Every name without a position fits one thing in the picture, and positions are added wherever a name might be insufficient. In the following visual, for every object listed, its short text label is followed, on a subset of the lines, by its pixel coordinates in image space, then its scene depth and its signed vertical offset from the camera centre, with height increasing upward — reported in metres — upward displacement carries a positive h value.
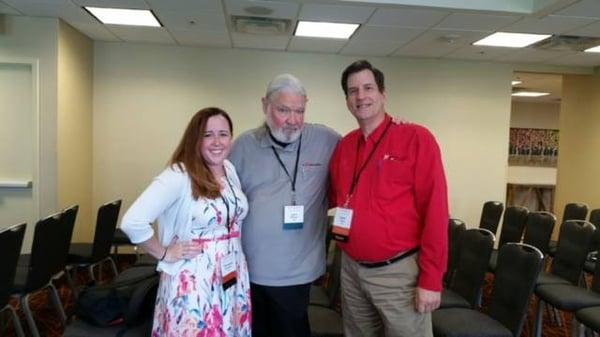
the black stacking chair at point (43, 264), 2.78 -0.84
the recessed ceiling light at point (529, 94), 9.57 +1.16
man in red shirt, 1.71 -0.28
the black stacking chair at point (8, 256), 2.38 -0.68
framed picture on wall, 10.52 +0.02
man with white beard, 1.90 -0.29
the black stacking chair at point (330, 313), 2.30 -0.94
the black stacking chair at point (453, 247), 3.32 -0.75
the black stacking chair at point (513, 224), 4.32 -0.74
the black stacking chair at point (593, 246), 3.79 -0.86
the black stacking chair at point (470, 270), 2.80 -0.79
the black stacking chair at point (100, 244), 3.53 -0.88
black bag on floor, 2.15 -0.81
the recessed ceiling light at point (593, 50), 5.16 +1.14
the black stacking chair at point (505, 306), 2.39 -0.88
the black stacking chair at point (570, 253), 3.40 -0.80
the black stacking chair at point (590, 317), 2.59 -0.98
